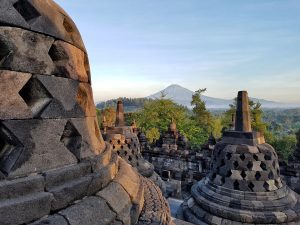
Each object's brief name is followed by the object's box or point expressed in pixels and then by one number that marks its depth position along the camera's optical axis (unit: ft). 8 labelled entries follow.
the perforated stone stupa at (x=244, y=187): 18.62
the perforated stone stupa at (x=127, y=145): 26.29
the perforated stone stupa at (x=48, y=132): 5.61
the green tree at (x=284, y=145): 115.14
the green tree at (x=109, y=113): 136.96
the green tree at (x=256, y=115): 102.89
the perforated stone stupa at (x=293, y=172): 30.63
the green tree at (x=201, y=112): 120.26
